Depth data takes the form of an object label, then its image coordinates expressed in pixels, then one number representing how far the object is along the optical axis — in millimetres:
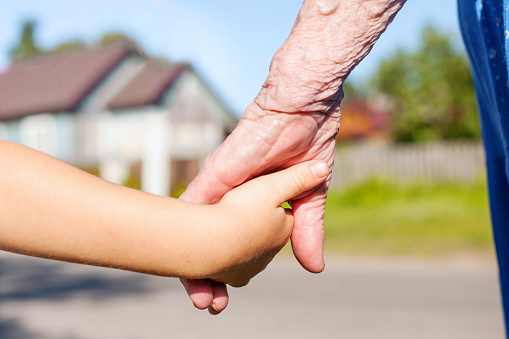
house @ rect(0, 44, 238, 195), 18312
